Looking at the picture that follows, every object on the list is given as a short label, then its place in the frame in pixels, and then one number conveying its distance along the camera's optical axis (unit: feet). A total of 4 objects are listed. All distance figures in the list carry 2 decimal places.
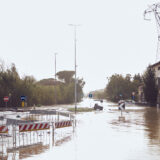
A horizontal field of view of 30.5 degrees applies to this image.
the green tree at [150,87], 199.34
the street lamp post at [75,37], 150.17
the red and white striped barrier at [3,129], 45.99
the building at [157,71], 196.93
